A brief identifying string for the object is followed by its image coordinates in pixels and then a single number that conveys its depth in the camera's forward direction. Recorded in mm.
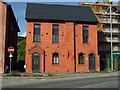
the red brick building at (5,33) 38844
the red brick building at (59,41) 43903
